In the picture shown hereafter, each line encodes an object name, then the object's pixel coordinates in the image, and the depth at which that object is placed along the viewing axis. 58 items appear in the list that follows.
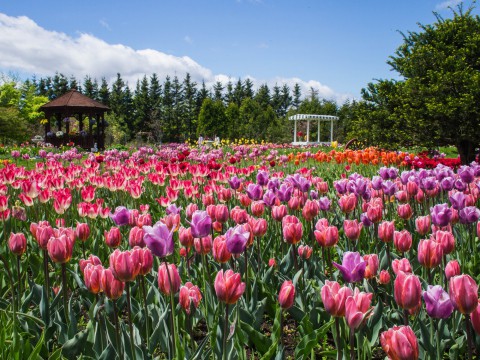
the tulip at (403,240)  2.14
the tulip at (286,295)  1.57
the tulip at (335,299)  1.31
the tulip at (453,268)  1.65
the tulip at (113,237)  2.28
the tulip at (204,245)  2.17
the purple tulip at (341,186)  3.51
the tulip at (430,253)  1.73
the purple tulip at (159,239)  1.52
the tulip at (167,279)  1.63
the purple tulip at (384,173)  4.06
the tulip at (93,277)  1.66
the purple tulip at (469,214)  2.54
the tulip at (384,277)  2.22
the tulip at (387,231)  2.29
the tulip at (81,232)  2.46
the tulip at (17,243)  2.07
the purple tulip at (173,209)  2.46
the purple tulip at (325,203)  3.13
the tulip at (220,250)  1.77
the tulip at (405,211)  2.87
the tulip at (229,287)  1.41
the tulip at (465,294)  1.22
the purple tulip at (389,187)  3.61
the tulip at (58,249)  1.83
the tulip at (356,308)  1.25
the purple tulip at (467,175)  3.56
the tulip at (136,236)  2.03
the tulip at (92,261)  1.84
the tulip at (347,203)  2.89
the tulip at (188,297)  1.71
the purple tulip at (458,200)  2.71
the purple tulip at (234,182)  3.53
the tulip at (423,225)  2.39
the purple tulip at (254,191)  3.10
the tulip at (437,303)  1.34
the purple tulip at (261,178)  3.62
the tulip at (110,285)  1.57
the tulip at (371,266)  2.06
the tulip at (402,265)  1.75
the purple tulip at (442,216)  2.34
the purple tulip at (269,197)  3.01
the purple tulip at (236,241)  1.69
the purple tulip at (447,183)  3.49
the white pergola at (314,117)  34.06
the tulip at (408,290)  1.32
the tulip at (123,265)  1.49
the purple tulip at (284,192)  3.07
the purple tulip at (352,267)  1.52
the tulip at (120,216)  2.41
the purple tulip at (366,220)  2.83
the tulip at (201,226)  1.83
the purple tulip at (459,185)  3.39
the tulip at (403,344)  1.07
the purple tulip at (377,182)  3.63
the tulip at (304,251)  2.51
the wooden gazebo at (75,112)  26.45
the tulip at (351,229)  2.37
